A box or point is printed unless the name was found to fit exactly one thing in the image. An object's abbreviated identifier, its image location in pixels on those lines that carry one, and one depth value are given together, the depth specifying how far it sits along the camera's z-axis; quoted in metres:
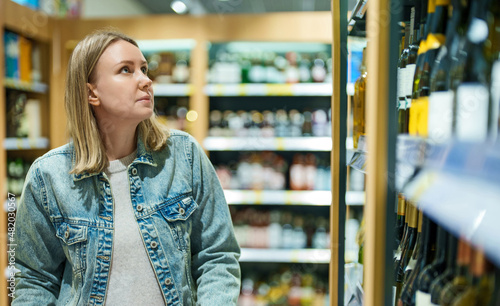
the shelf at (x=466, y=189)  0.46
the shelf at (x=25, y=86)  2.43
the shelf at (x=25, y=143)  2.43
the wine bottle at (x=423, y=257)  0.88
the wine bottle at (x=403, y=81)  0.95
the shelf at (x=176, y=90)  2.77
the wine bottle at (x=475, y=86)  0.60
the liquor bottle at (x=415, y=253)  0.93
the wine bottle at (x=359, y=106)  1.22
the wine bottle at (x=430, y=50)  0.78
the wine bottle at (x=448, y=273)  0.77
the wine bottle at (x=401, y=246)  1.01
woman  1.01
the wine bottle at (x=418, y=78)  0.82
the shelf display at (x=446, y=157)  0.50
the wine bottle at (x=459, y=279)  0.71
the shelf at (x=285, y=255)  2.74
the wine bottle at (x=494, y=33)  0.72
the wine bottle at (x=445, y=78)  0.65
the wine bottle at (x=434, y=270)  0.80
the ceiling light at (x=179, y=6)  3.12
